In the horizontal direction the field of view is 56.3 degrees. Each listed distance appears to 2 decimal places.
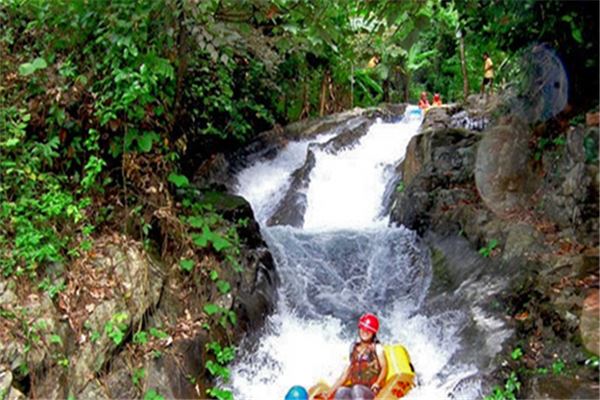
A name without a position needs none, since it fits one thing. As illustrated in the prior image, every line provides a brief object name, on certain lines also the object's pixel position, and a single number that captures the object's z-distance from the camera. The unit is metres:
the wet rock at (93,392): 5.16
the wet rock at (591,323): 5.19
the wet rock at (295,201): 10.67
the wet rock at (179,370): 5.58
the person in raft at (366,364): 5.39
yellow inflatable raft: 5.32
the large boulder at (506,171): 7.73
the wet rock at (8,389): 4.68
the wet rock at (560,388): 4.81
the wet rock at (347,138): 13.08
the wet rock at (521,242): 6.71
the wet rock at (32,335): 4.84
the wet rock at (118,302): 5.26
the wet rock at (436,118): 12.39
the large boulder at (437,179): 8.65
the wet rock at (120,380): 5.32
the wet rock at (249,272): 6.83
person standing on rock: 15.80
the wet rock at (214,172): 11.06
